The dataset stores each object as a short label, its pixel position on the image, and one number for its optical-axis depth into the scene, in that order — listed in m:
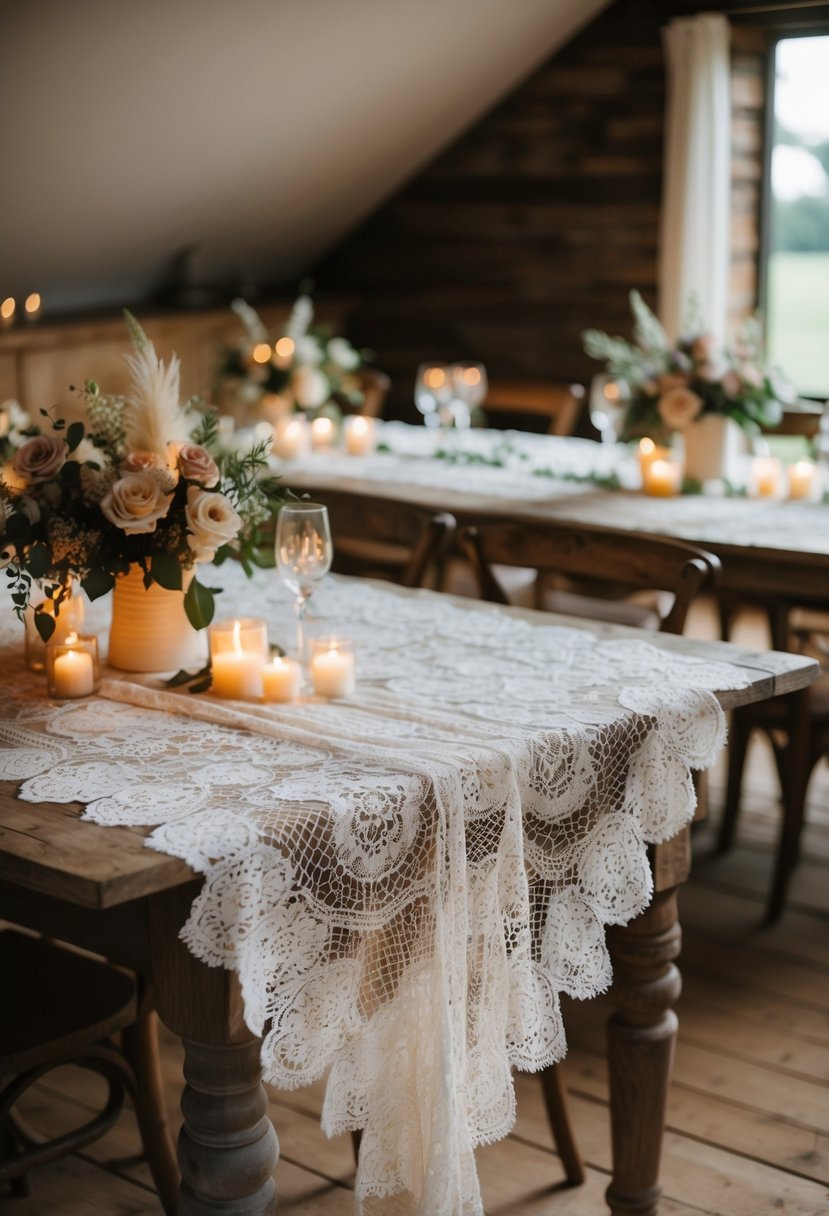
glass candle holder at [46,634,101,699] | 1.82
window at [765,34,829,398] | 5.46
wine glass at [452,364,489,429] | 3.84
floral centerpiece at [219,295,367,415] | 4.20
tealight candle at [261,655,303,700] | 1.78
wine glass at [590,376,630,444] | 3.44
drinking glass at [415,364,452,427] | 3.87
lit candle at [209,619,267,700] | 1.80
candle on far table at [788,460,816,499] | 3.33
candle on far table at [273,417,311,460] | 3.91
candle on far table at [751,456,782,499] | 3.35
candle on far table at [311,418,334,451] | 4.06
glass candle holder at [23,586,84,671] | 1.91
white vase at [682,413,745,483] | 3.39
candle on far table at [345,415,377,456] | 3.95
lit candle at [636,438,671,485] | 3.45
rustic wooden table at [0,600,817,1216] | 1.31
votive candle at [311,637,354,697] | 1.80
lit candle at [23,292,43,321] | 3.25
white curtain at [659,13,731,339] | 5.29
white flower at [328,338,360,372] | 4.30
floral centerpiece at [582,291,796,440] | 3.29
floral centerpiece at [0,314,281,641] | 1.77
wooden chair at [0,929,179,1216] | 1.71
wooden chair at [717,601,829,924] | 2.87
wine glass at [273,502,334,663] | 1.87
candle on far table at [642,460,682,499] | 3.39
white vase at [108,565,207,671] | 1.90
